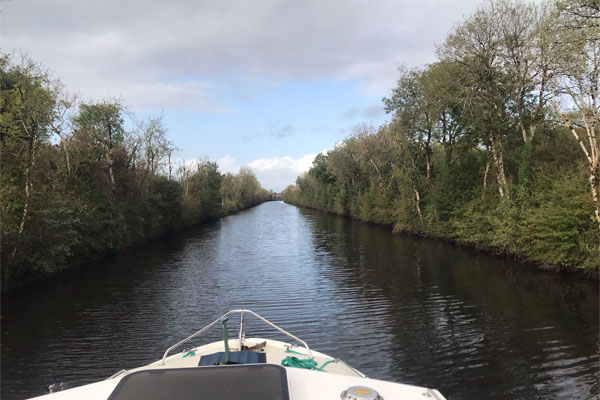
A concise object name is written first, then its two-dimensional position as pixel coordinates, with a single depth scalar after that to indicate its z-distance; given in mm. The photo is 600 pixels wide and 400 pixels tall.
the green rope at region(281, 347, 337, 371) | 4441
